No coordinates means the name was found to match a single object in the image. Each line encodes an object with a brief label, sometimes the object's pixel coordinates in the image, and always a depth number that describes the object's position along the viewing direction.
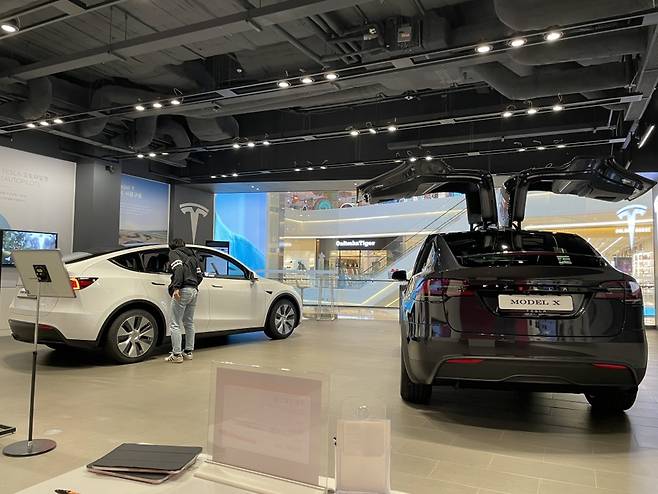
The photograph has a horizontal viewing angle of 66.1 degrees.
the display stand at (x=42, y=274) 3.18
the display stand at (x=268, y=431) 1.17
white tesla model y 5.20
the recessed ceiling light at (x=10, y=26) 4.74
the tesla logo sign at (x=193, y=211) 12.82
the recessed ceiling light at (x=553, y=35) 4.56
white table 1.16
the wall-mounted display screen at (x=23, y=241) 8.18
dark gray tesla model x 2.95
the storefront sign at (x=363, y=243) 16.50
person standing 5.68
